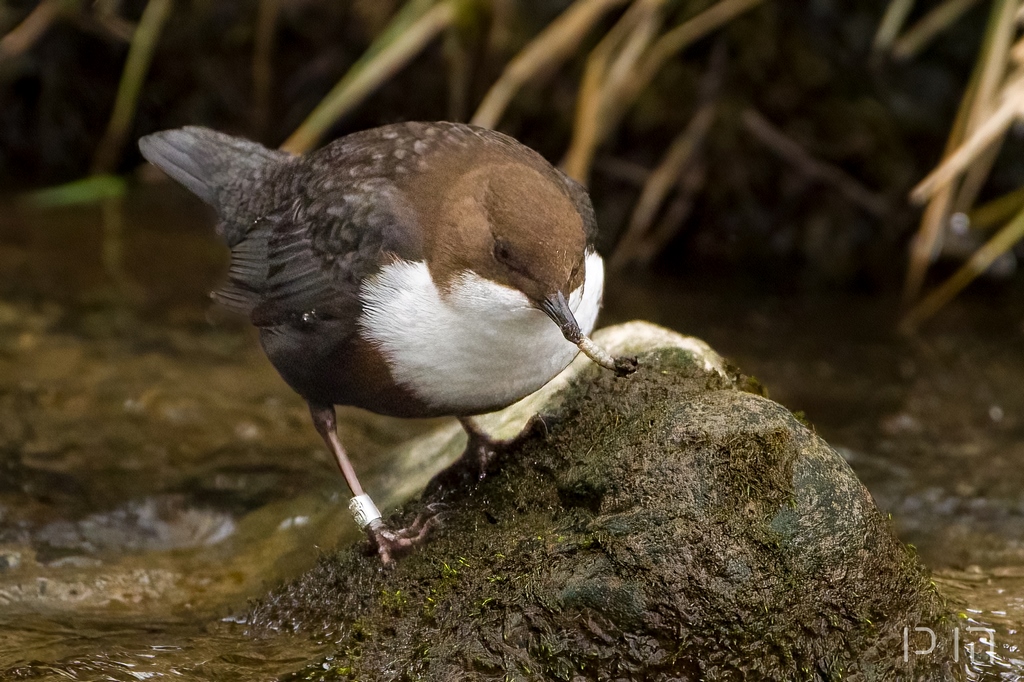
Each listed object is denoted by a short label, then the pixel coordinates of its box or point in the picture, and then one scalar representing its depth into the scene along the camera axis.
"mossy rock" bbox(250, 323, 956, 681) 4.37
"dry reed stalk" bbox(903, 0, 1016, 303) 9.16
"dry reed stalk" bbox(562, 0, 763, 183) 9.86
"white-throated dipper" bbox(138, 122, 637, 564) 5.00
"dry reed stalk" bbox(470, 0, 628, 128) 9.70
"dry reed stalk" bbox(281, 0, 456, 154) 9.83
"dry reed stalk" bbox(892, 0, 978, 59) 10.27
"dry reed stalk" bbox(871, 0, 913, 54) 10.42
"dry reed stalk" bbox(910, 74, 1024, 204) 8.41
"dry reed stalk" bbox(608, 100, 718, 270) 10.84
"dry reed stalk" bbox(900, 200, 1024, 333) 9.11
